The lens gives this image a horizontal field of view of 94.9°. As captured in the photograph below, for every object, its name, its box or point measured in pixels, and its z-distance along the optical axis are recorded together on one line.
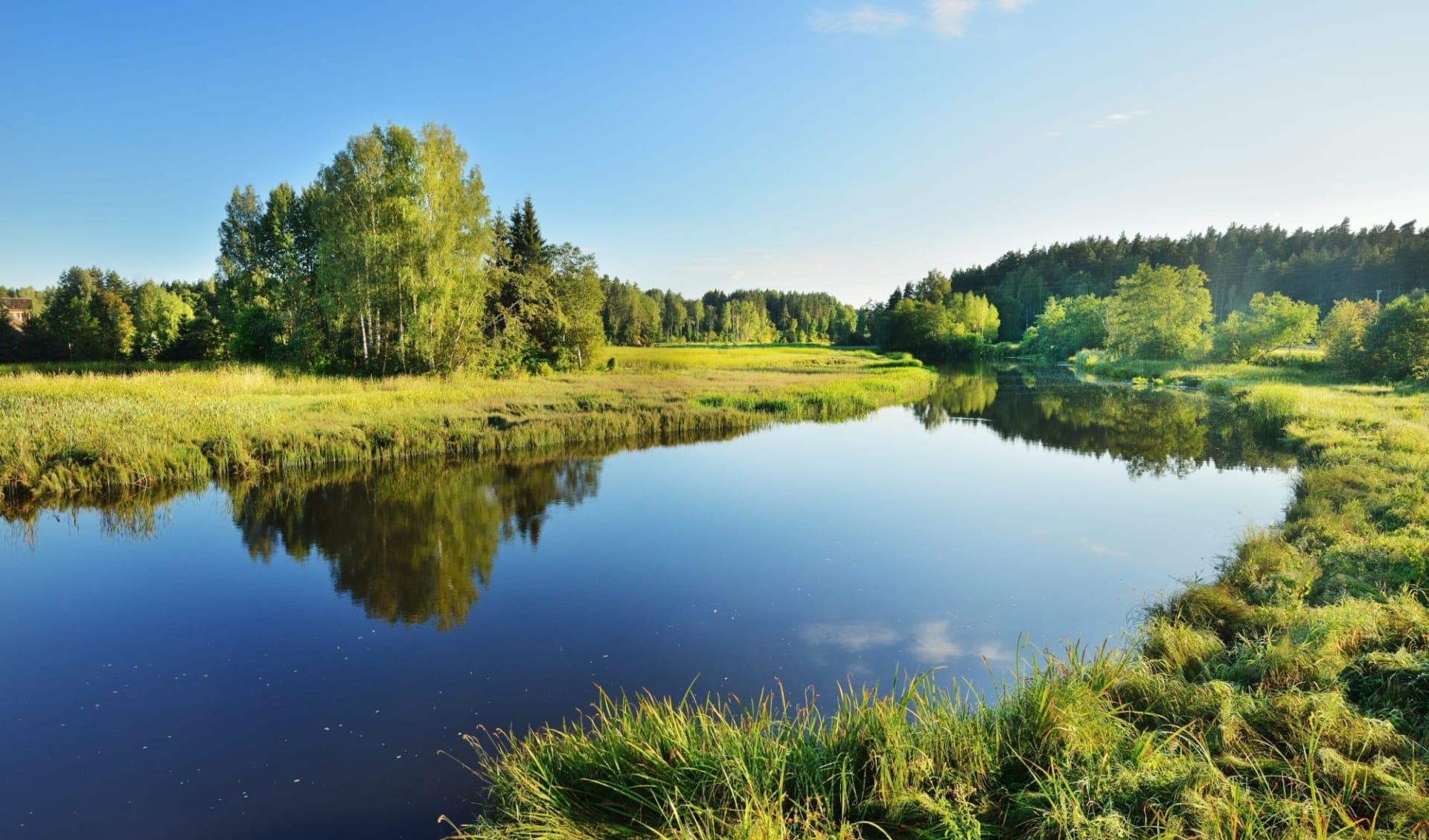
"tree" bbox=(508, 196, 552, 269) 38.16
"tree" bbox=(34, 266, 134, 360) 42.62
